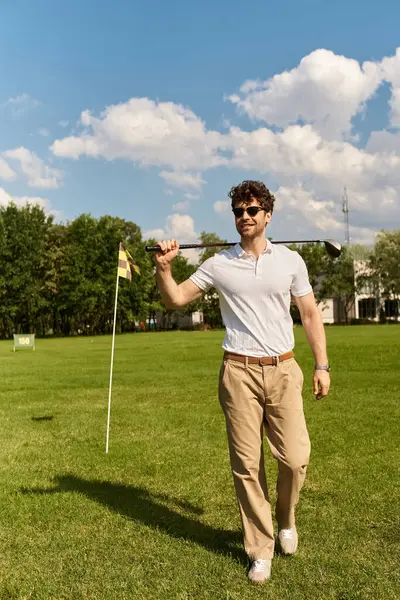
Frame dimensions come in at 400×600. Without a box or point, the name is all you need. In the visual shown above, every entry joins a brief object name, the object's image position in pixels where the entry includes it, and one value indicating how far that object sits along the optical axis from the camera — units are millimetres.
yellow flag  8594
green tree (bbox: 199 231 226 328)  82438
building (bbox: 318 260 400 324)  90438
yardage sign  34219
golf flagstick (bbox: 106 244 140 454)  8586
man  4262
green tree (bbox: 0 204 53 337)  63656
